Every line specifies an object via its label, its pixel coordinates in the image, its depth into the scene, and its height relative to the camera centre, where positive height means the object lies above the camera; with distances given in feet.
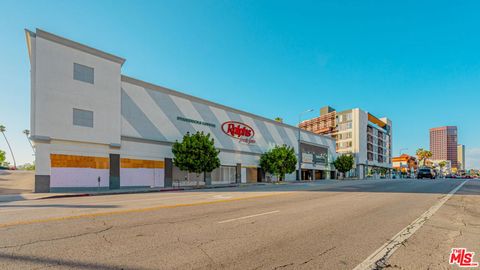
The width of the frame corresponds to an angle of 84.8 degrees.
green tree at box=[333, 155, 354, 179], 200.75 -12.86
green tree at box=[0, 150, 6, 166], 309.85 -14.16
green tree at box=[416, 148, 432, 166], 375.68 -9.43
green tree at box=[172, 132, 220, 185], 88.58 -2.84
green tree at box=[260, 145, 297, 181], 127.13 -7.26
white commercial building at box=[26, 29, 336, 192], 70.13 +7.71
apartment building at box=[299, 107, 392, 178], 258.98 +13.87
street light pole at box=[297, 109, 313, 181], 160.80 -11.15
